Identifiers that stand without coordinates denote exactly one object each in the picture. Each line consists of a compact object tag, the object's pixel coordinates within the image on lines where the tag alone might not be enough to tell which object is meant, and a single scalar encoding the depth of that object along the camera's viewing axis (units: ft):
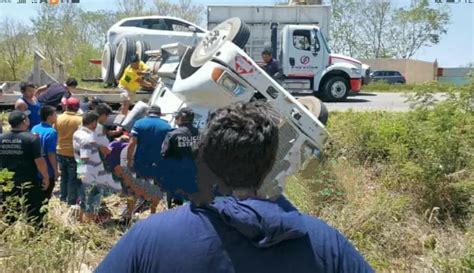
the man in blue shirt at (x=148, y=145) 23.59
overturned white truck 23.38
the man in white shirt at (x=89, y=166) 22.30
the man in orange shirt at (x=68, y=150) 23.99
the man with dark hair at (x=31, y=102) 29.17
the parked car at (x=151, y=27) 61.05
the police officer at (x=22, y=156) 20.07
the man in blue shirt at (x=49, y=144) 21.71
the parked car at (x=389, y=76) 144.46
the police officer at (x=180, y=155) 22.75
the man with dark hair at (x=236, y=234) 5.75
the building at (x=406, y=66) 185.37
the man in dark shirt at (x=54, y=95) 33.01
